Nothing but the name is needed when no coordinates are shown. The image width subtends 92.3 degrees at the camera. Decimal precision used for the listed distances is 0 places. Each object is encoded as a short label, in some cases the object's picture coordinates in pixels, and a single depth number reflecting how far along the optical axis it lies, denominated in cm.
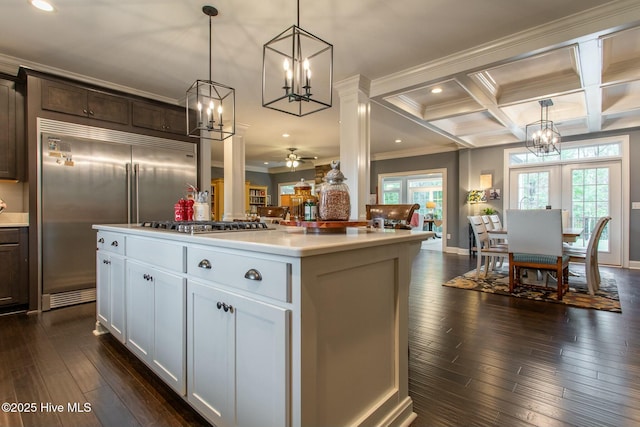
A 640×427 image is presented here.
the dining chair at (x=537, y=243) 345
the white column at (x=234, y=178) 513
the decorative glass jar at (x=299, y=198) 167
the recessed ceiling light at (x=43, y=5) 228
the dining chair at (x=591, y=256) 361
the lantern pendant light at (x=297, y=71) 177
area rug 330
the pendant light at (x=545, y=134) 462
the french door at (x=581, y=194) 556
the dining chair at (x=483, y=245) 419
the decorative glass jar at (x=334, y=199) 154
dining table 402
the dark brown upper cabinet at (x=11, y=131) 312
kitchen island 100
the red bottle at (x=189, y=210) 244
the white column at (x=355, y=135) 365
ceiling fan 735
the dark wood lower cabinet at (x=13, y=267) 298
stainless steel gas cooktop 157
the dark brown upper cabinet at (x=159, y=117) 380
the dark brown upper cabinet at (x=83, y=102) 320
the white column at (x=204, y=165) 429
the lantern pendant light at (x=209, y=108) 242
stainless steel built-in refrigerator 317
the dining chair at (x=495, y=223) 548
